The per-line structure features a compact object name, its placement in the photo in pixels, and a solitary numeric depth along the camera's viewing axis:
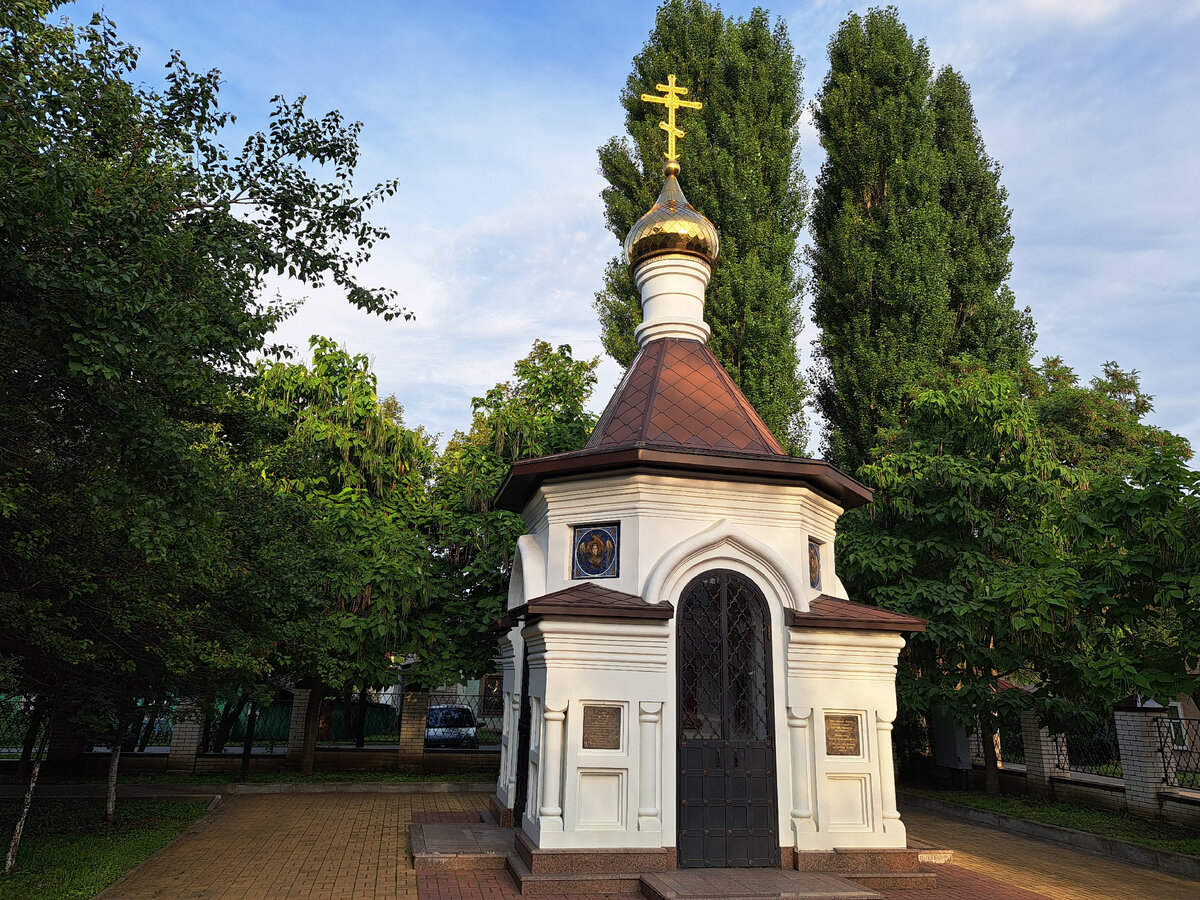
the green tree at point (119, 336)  4.14
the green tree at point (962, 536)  12.37
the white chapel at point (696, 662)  7.39
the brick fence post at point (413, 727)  15.48
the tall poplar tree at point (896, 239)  18.41
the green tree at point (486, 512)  14.12
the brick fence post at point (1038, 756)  13.03
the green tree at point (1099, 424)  16.59
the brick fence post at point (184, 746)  14.62
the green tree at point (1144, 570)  7.31
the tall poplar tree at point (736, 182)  18.11
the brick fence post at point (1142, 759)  10.85
